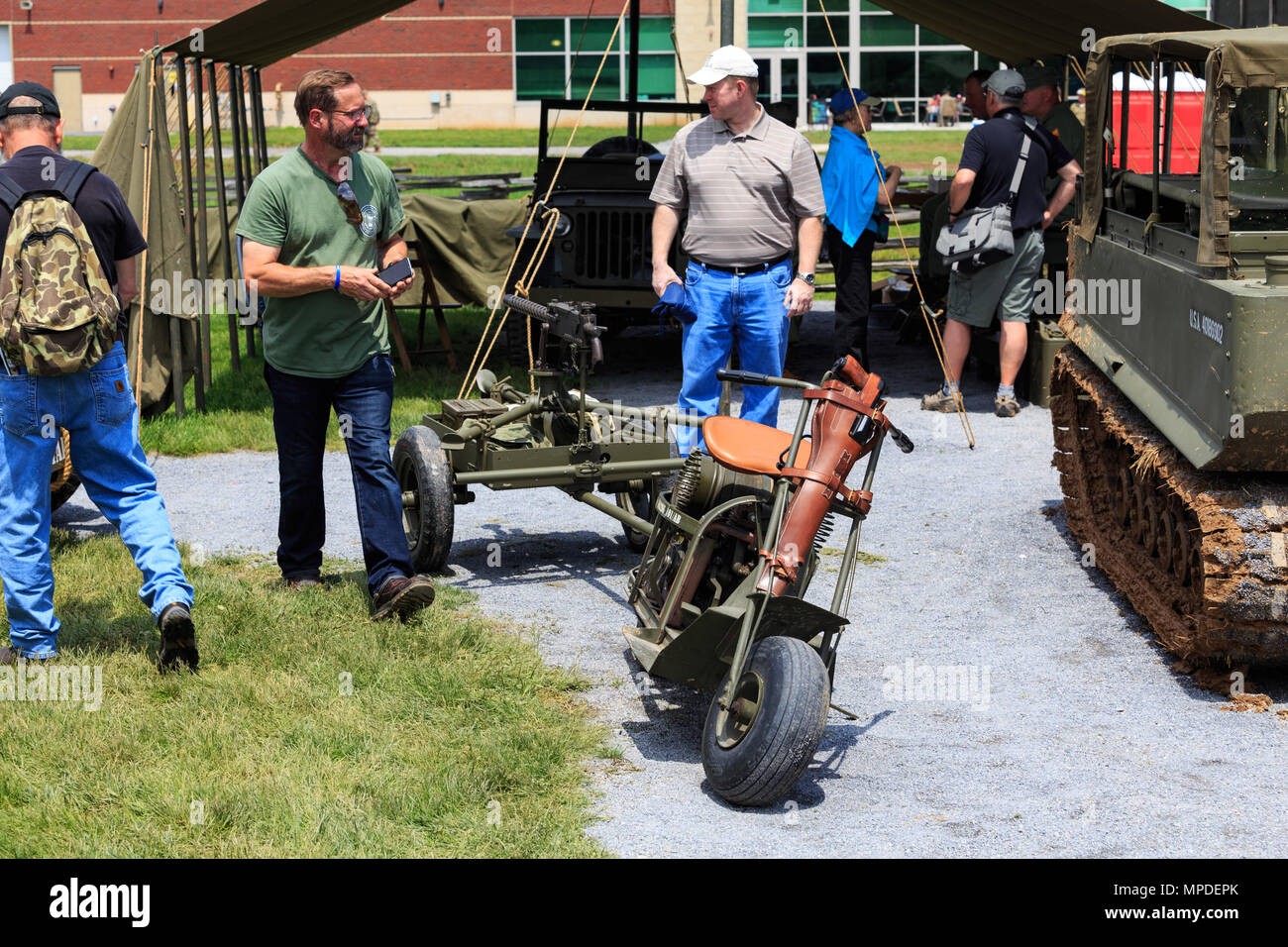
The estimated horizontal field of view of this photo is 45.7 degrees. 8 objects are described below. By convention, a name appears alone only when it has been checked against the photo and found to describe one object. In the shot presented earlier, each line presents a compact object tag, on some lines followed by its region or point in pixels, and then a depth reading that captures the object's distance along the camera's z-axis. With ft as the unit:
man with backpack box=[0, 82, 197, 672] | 16.66
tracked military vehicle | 16.65
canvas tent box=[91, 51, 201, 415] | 31.65
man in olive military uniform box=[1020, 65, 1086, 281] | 38.19
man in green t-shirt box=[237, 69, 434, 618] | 18.88
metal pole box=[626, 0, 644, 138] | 39.93
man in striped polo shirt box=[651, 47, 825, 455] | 22.52
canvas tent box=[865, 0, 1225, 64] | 31.48
